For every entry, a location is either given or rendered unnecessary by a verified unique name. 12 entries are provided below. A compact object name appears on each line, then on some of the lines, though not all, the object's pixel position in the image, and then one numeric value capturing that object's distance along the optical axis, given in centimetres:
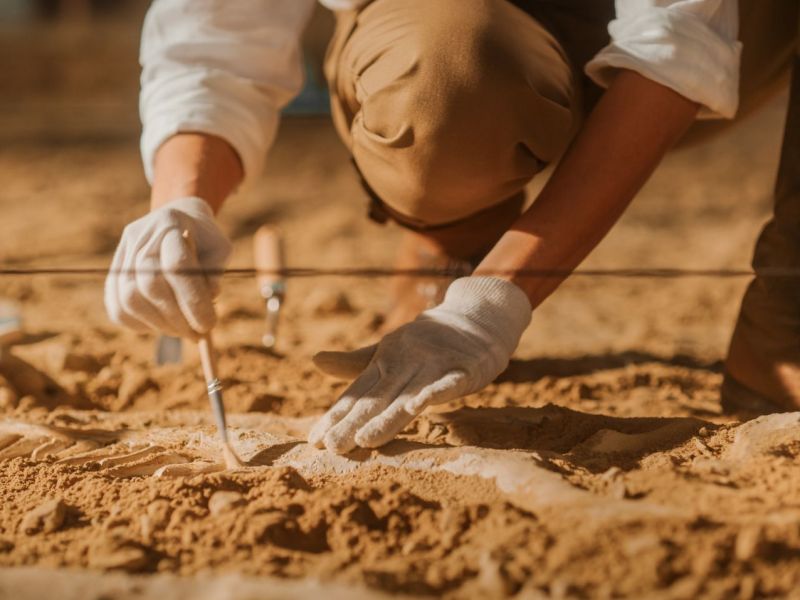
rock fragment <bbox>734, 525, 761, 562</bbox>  109
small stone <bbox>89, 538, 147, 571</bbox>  113
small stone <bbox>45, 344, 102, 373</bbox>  209
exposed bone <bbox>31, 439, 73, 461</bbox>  156
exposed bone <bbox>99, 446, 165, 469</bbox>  150
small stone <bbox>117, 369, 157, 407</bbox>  197
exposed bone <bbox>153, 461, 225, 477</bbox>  144
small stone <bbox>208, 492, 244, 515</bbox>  125
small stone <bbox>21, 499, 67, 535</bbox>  125
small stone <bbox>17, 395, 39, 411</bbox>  185
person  155
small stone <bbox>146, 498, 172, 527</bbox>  123
